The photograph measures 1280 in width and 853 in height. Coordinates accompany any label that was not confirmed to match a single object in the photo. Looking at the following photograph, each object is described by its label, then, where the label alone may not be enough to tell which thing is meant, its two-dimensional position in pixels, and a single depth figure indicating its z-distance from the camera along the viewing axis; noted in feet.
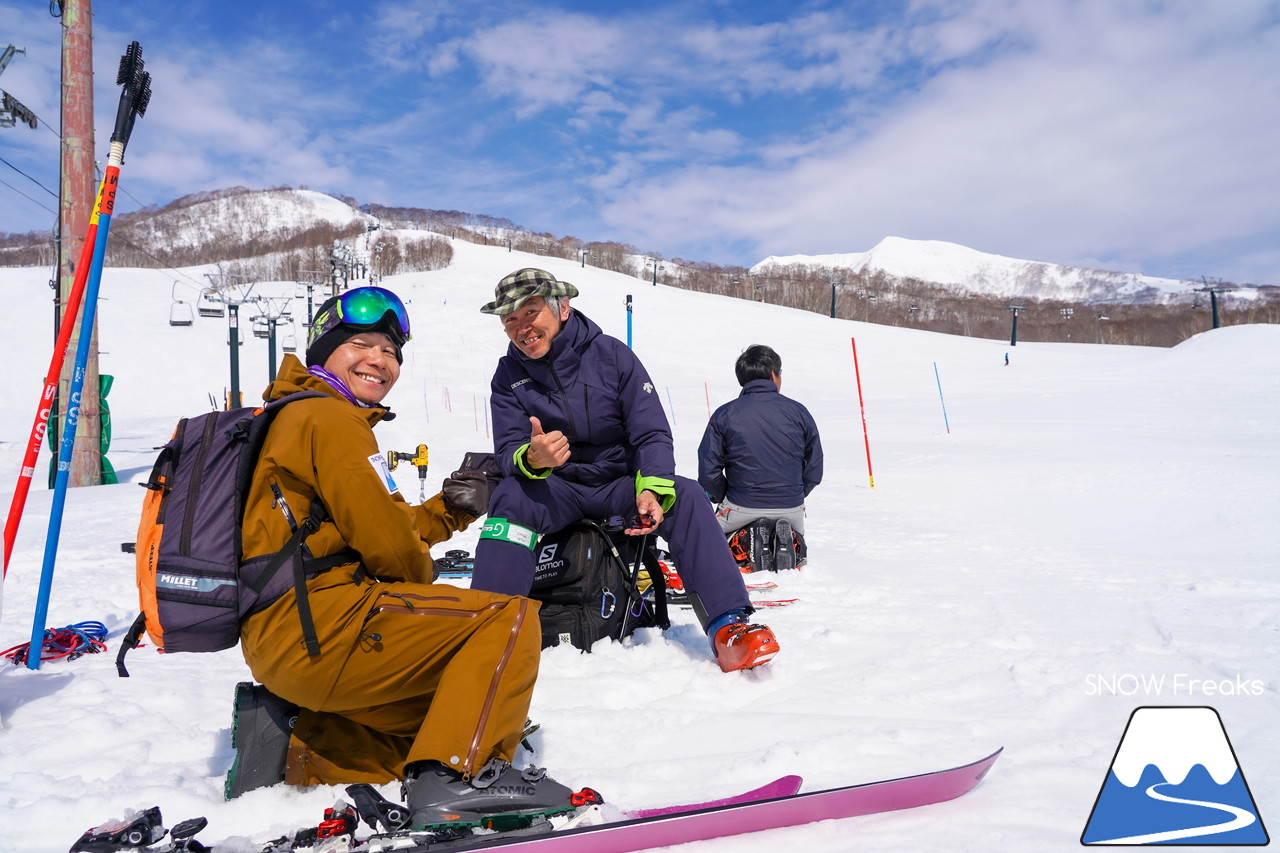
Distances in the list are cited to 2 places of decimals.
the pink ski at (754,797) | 6.16
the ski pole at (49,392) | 10.01
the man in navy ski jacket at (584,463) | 10.15
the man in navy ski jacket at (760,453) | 16.92
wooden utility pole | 29.45
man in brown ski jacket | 6.23
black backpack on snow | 11.16
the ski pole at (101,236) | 10.25
